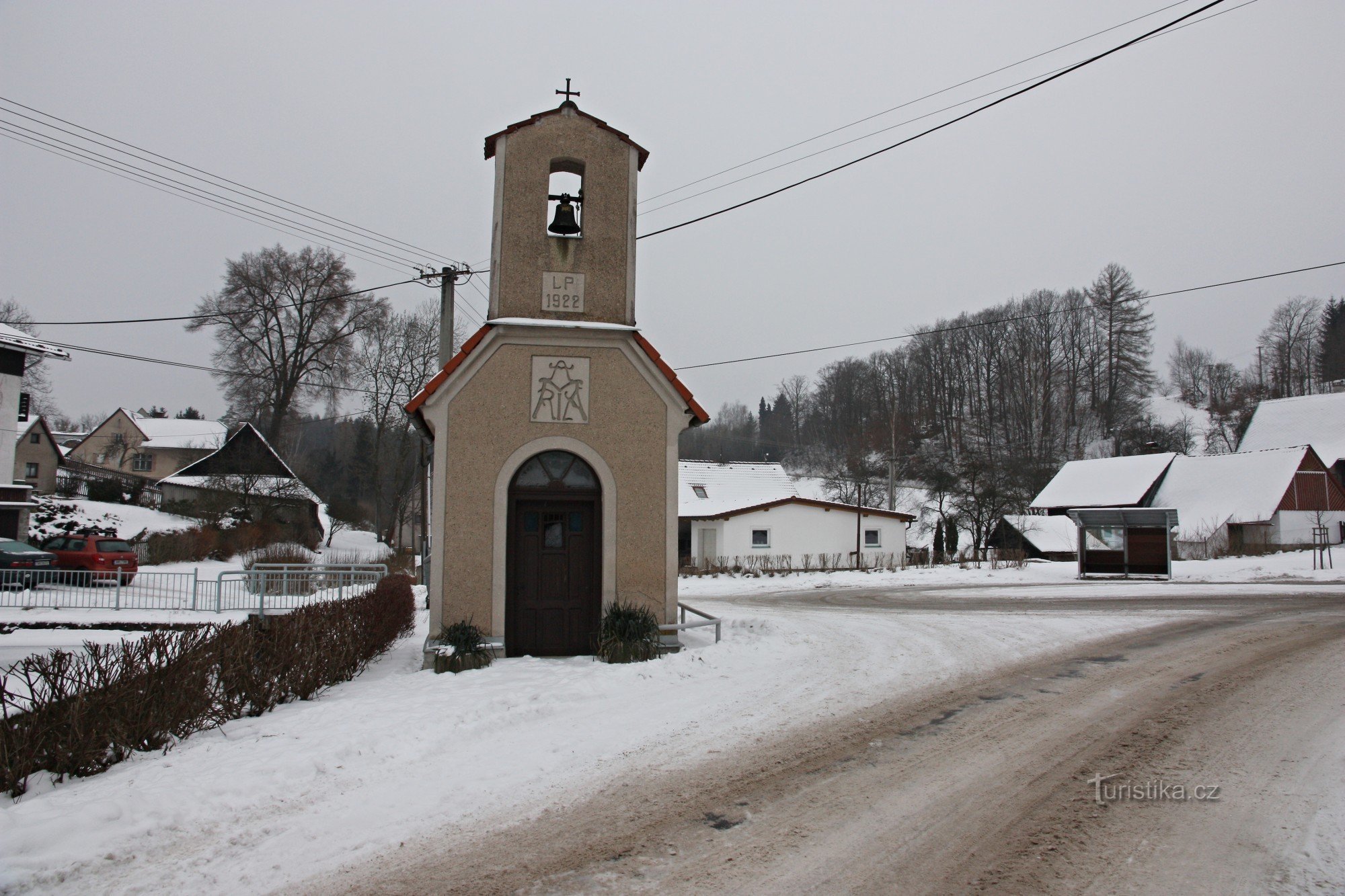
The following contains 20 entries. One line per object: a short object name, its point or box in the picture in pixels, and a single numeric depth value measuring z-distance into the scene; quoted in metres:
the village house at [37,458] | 45.56
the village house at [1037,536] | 41.44
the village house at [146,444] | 60.66
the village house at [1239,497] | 35.78
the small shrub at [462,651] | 9.38
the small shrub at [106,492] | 40.00
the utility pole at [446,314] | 18.05
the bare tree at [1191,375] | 86.88
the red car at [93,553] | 24.73
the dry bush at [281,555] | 31.00
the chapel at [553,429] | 10.30
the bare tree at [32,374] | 33.31
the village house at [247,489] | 38.28
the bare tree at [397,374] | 42.16
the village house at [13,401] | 27.50
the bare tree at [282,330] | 41.28
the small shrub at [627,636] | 9.84
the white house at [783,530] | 37.12
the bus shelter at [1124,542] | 24.97
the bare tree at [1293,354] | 71.62
